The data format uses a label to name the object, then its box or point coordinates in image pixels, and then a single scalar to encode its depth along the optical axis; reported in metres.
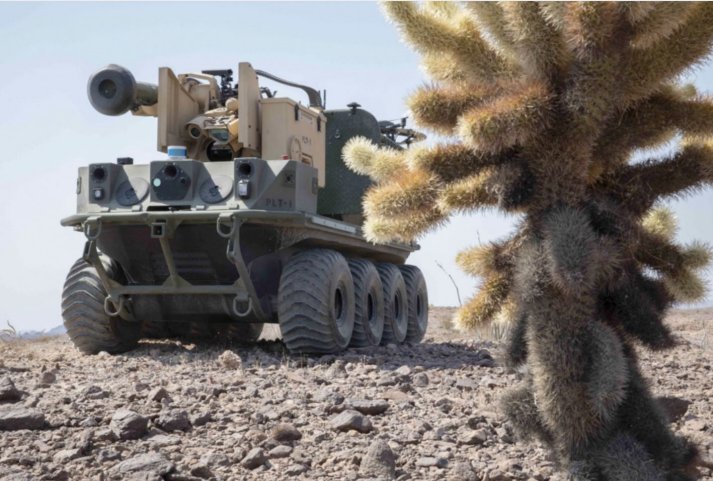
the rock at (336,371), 8.25
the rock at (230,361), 8.89
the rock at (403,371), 8.22
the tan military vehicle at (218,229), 9.84
